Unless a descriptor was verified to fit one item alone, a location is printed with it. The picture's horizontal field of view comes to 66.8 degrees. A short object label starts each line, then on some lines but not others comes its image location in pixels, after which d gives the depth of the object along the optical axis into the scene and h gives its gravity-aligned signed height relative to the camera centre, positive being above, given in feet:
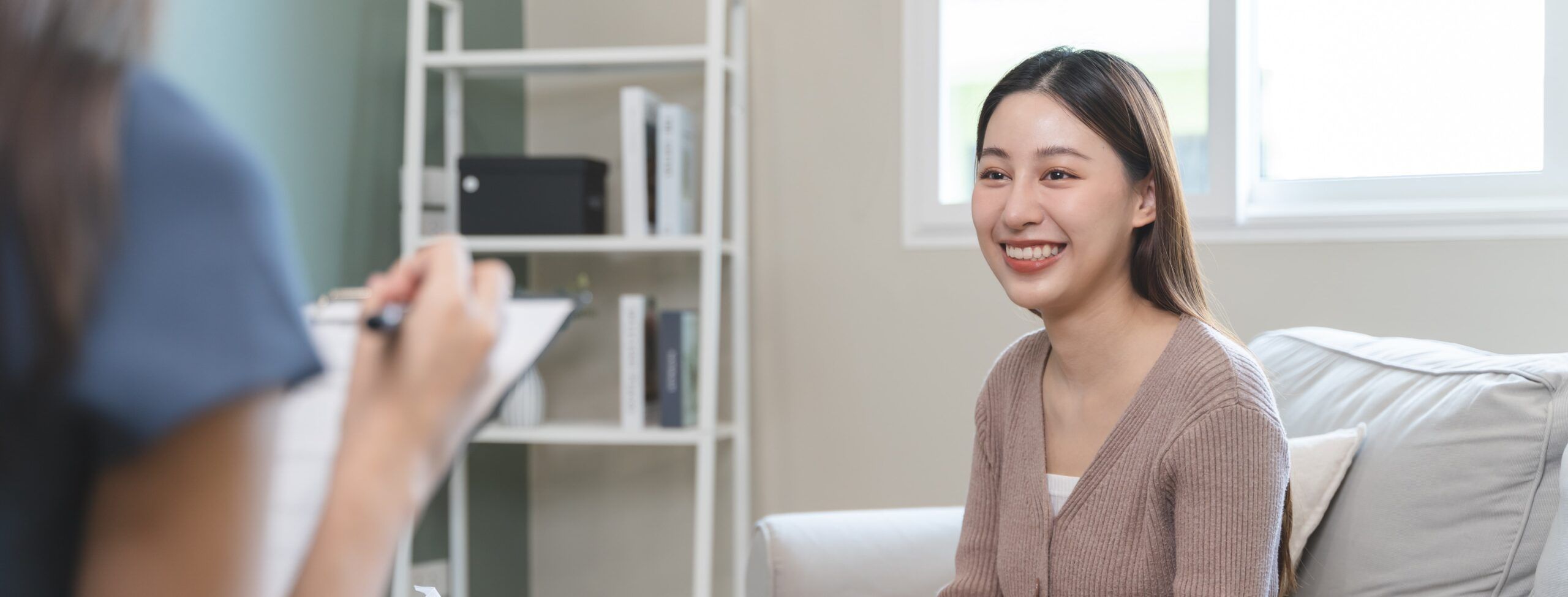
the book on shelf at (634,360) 7.97 -0.63
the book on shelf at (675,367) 7.89 -0.66
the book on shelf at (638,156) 7.82 +0.73
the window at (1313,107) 7.00 +1.01
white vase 8.15 -0.95
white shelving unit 7.90 +0.27
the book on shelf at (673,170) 7.95 +0.65
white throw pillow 4.60 -0.81
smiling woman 3.83 -0.41
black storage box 8.07 +0.49
